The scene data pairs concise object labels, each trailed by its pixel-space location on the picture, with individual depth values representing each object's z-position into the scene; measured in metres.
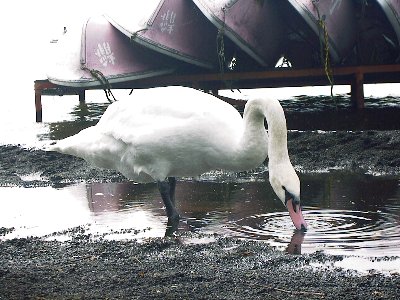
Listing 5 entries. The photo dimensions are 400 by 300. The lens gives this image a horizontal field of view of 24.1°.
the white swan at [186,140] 6.87
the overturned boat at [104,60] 16.33
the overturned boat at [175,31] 15.86
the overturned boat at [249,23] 15.20
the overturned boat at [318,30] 14.41
